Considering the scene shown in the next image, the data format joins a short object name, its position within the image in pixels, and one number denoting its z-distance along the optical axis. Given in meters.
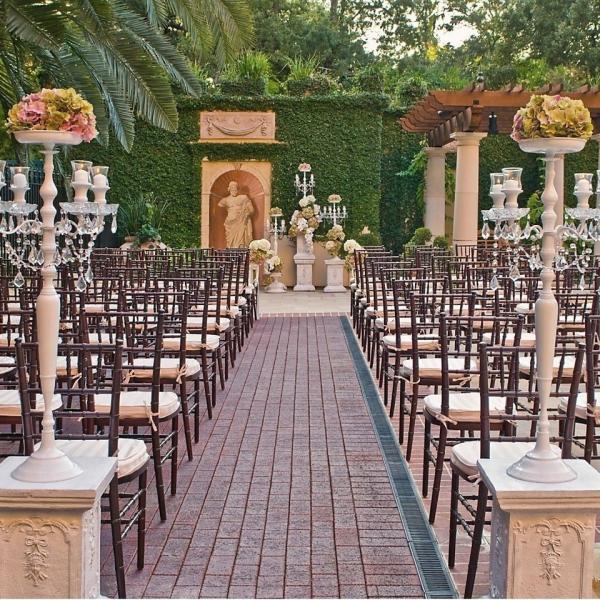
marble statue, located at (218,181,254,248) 19.08
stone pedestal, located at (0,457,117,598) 3.03
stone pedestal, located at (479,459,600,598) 3.09
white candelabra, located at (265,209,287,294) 17.50
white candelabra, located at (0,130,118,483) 3.16
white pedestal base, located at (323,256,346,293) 17.58
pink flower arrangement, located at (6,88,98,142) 3.35
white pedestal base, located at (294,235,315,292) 17.84
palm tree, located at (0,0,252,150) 8.34
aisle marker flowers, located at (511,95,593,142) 3.29
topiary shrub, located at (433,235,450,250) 17.56
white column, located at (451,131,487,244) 16.06
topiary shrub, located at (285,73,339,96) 19.77
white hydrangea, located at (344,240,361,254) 13.78
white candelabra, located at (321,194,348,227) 17.89
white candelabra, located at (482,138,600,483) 3.22
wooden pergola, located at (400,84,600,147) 13.91
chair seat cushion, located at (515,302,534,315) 7.51
